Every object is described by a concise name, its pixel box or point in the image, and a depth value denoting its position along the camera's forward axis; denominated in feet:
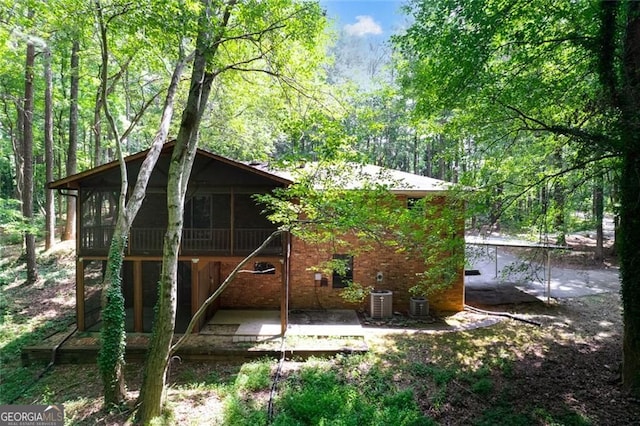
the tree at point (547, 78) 18.65
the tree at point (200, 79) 19.80
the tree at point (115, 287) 20.67
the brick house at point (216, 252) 30.68
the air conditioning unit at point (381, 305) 35.45
